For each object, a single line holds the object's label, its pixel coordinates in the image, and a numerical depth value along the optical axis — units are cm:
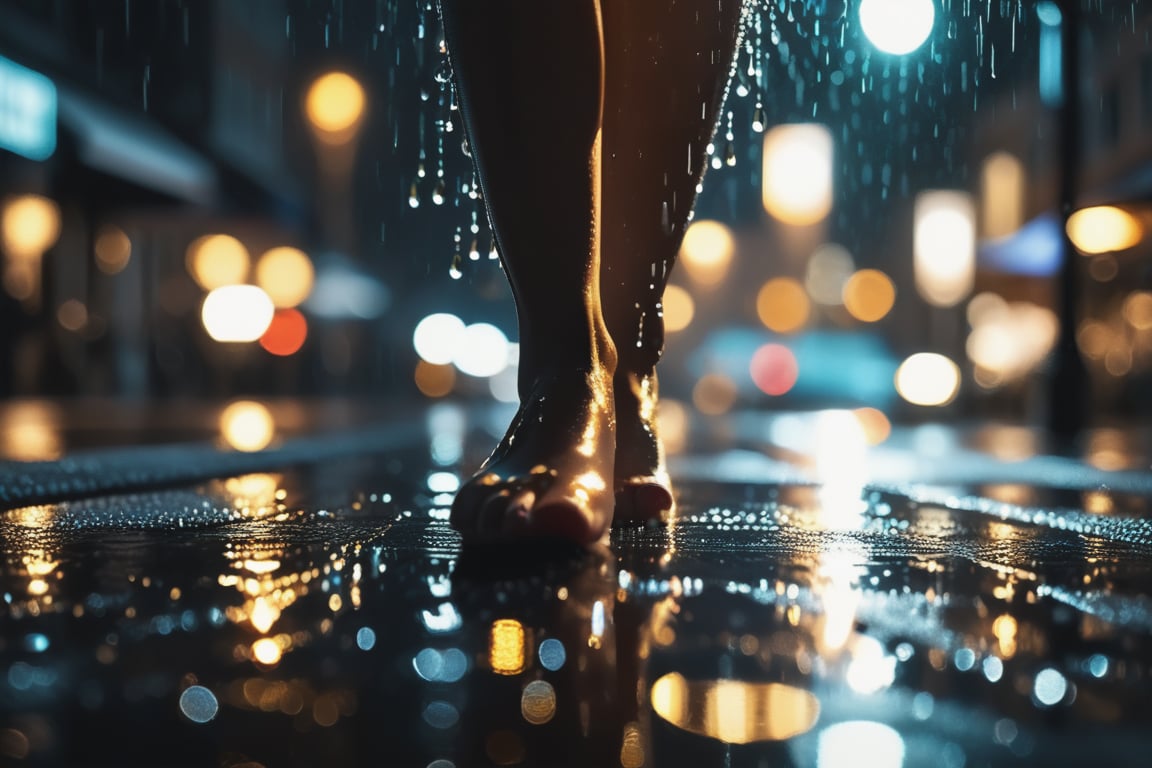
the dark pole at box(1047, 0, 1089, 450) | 623
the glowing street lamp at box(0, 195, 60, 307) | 1566
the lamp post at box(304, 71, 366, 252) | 1944
